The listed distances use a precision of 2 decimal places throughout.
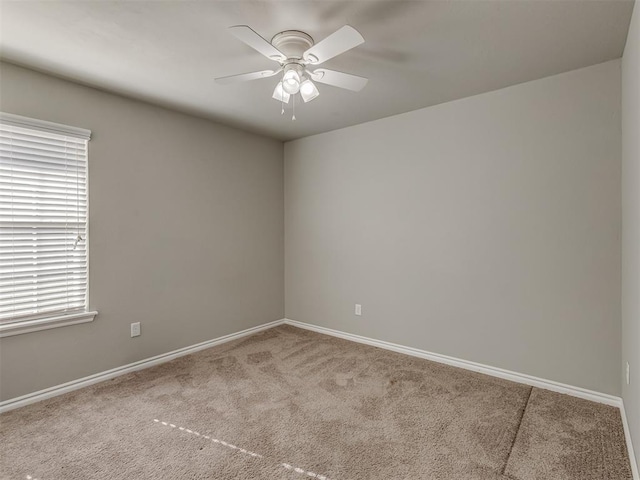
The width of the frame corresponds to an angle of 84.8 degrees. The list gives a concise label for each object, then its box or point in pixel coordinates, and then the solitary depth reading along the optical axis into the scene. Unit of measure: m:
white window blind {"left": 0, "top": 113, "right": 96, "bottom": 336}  2.42
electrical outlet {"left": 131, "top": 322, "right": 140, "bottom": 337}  3.09
